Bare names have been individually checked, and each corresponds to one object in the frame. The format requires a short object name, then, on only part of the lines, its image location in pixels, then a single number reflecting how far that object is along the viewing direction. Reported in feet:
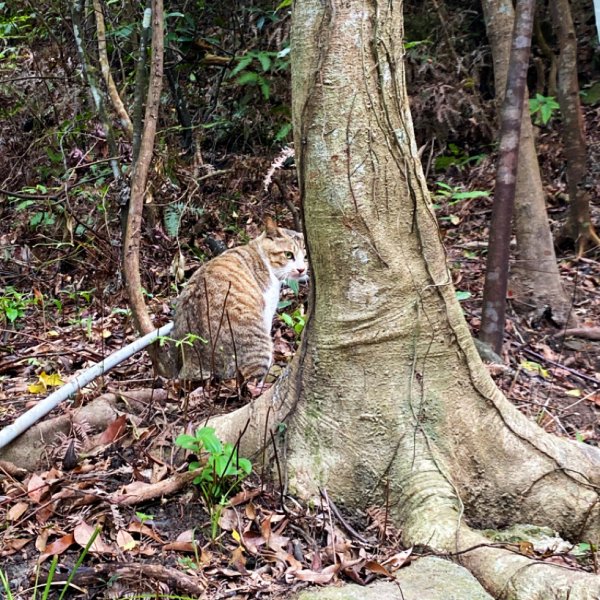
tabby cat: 14.67
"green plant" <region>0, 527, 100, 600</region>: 7.18
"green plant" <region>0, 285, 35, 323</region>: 18.46
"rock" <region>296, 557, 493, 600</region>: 8.04
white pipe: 11.27
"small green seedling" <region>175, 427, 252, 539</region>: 9.53
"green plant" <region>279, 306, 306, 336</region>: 16.58
